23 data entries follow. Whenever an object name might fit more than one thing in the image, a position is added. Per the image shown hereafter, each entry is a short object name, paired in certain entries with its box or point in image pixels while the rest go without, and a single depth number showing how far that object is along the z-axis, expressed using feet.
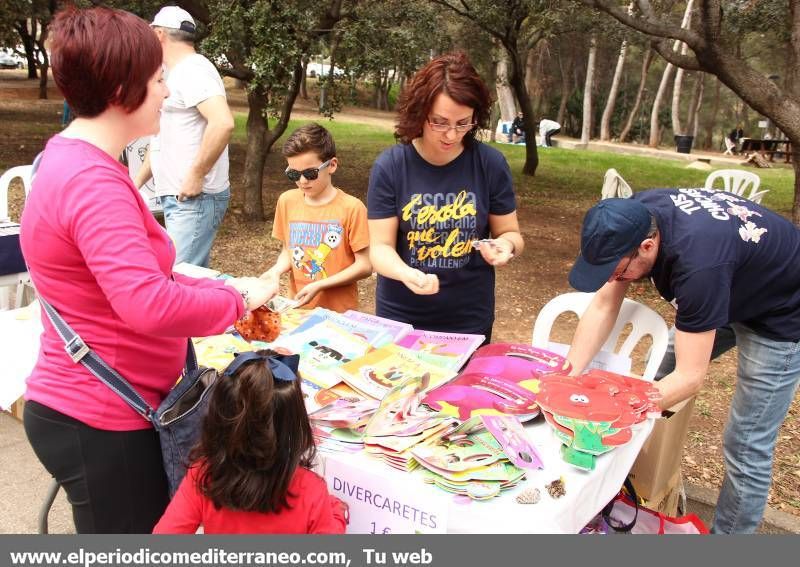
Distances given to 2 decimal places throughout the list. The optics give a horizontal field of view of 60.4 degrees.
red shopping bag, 7.04
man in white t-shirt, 10.52
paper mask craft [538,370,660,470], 5.54
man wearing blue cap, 5.88
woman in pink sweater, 3.99
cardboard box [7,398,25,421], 9.38
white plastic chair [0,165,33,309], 11.48
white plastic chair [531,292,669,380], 8.04
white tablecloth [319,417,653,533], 4.91
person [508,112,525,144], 69.92
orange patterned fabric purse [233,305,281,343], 6.84
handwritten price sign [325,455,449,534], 4.96
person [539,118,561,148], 71.61
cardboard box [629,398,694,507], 7.35
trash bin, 73.31
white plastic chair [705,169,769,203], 23.59
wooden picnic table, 66.95
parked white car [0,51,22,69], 113.31
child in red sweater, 4.45
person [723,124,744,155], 75.05
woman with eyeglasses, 7.23
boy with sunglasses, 8.95
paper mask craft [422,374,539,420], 6.08
